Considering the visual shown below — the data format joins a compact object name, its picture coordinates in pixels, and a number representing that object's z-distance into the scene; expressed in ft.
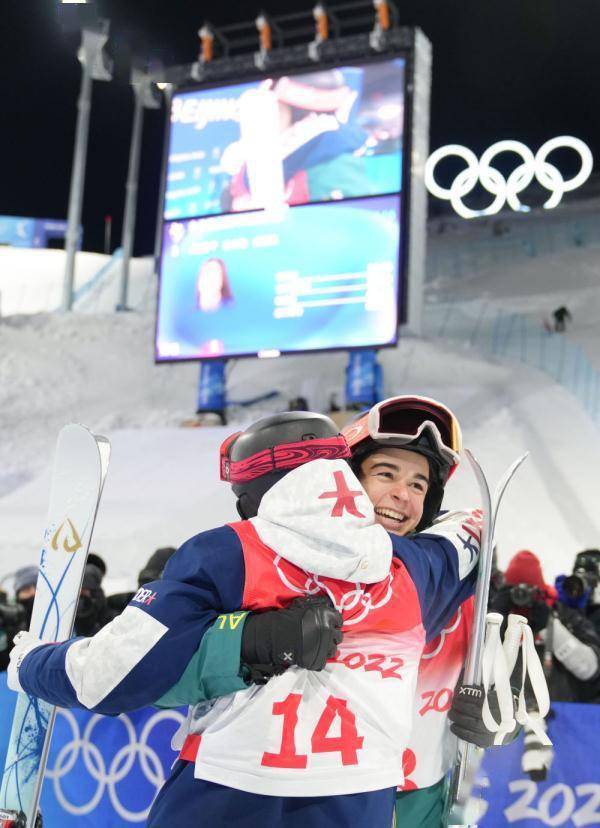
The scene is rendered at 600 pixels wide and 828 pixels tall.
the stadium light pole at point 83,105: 77.61
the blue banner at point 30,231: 148.97
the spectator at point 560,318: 96.17
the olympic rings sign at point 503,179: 52.85
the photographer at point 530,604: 11.65
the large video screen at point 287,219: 53.83
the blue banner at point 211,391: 62.85
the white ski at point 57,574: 9.64
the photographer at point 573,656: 13.15
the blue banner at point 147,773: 11.64
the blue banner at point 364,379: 58.08
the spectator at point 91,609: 17.06
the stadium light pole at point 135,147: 85.90
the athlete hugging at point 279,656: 6.25
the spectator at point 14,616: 16.62
